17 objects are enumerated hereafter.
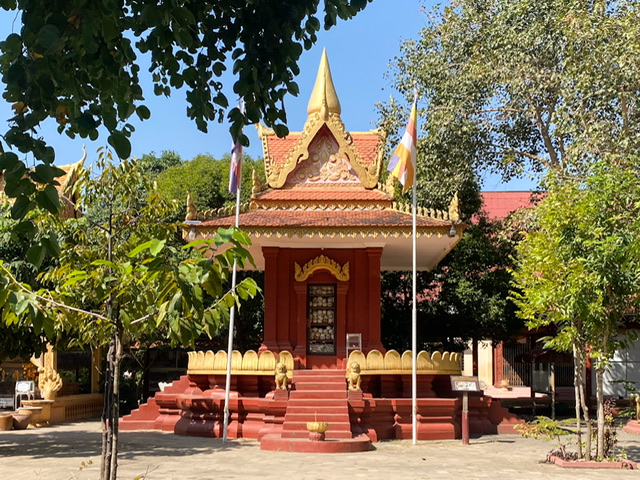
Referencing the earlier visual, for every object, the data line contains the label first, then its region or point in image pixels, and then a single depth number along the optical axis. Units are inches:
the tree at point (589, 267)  517.0
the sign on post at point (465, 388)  641.0
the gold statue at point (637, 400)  833.5
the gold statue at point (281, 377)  689.6
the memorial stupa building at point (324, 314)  689.6
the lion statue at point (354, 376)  681.6
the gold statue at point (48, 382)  928.9
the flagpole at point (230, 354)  671.8
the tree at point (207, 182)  1259.8
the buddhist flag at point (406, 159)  698.8
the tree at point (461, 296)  1011.9
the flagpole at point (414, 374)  659.4
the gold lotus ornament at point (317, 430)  597.9
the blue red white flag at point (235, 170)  701.9
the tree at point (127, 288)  191.2
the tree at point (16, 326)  592.1
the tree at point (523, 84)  847.1
